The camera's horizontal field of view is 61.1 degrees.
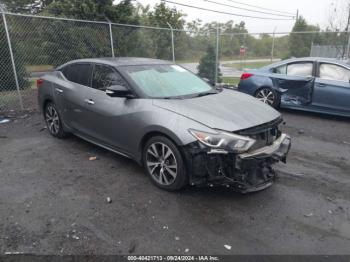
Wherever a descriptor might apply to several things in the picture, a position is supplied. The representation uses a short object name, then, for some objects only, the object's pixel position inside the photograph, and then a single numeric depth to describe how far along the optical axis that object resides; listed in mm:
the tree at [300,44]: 18438
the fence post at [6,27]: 6620
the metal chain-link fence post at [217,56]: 11648
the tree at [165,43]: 11195
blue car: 6766
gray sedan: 3160
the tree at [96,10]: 10007
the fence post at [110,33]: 8651
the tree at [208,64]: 12516
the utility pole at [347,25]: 16814
